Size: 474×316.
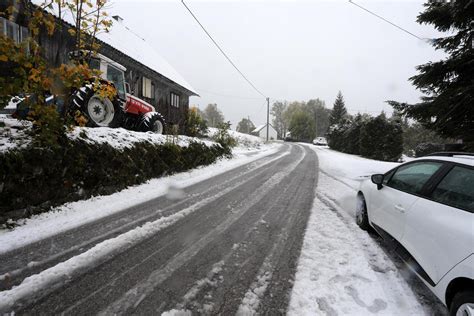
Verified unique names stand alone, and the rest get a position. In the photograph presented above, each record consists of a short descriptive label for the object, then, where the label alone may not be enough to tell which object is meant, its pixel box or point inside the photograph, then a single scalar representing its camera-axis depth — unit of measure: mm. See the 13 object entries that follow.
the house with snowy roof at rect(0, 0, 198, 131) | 9748
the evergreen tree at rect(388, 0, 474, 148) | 7148
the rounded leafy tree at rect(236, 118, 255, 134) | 99312
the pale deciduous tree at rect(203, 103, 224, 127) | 107125
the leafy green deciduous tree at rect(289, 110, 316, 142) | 66938
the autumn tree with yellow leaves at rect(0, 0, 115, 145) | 3684
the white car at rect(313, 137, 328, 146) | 47312
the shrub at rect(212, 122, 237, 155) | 14297
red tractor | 6746
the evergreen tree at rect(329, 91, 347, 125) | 55562
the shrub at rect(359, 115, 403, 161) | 22281
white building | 84562
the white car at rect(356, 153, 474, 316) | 1958
